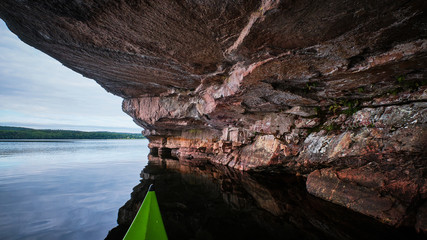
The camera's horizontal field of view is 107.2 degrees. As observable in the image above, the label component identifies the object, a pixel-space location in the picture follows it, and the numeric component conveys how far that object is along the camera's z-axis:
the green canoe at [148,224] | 2.38
